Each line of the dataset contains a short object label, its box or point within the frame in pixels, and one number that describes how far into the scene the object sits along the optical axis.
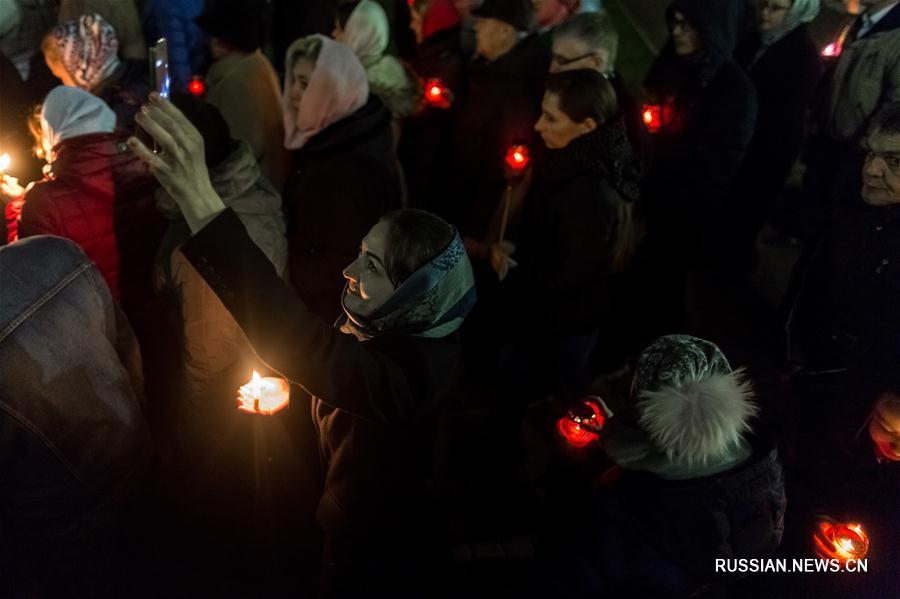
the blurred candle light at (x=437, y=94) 4.89
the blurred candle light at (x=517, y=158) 3.93
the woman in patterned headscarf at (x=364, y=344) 1.67
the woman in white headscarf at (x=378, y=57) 4.54
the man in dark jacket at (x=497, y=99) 4.29
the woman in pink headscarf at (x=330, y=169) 3.31
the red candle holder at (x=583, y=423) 2.61
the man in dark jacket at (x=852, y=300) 2.78
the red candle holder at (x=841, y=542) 2.33
